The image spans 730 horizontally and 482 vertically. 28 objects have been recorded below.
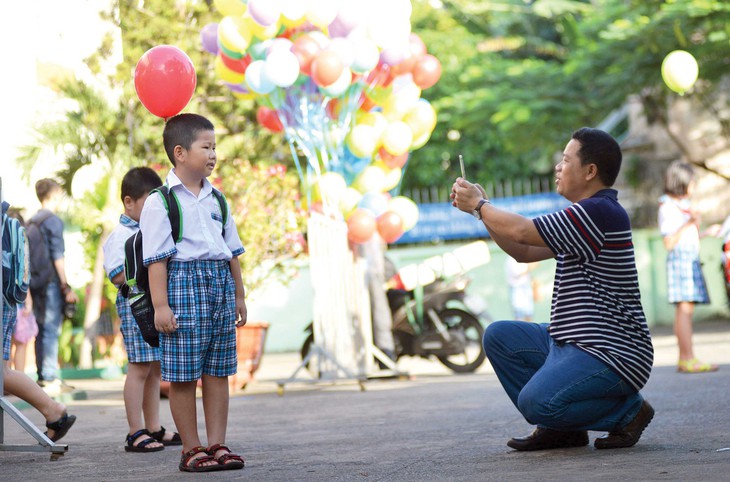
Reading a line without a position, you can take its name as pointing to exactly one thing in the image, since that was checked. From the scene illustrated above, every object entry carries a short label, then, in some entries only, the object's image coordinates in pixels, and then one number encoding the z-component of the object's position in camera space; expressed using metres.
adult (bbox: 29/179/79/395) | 10.88
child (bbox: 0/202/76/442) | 6.14
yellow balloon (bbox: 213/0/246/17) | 9.96
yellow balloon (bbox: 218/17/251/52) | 9.82
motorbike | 11.91
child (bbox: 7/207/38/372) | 10.25
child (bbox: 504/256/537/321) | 15.43
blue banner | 21.62
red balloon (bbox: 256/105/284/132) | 10.85
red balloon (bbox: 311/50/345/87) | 9.62
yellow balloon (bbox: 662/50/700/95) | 11.85
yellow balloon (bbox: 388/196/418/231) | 10.62
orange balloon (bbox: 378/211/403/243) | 10.39
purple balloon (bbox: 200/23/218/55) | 10.50
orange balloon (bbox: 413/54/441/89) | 10.67
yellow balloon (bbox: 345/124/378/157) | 10.24
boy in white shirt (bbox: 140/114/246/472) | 5.10
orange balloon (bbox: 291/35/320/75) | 9.78
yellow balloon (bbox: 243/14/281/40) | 9.80
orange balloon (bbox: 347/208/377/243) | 10.25
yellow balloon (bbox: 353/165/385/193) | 10.57
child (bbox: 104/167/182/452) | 6.48
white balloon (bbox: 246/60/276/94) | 9.76
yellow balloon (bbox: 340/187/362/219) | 10.41
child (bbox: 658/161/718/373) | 10.01
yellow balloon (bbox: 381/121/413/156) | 10.44
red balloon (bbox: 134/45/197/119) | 6.44
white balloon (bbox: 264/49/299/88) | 9.62
